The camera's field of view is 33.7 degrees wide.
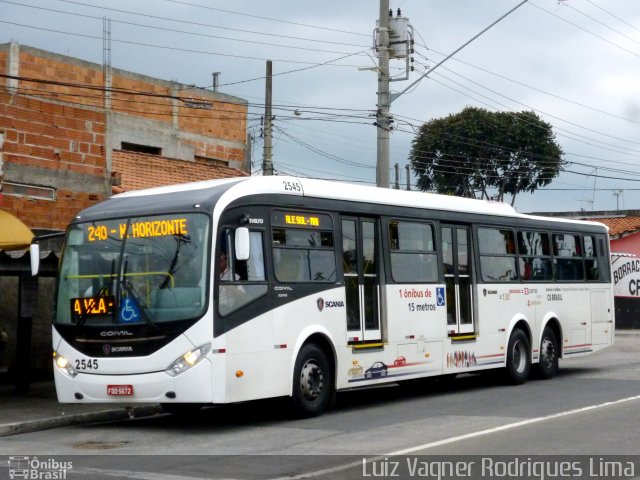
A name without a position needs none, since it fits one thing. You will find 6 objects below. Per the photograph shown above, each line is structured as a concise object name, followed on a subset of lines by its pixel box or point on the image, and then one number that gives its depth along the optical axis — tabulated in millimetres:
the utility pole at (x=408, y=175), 62594
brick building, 19234
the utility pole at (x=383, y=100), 22980
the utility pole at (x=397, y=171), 75456
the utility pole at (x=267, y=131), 33781
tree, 63094
